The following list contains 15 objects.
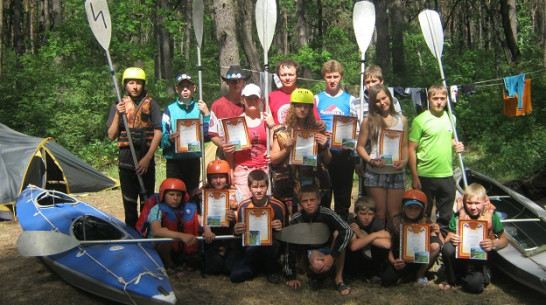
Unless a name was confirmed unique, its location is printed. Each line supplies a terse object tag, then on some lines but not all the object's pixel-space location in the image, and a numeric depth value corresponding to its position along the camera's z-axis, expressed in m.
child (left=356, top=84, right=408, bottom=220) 4.31
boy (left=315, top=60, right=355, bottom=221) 4.56
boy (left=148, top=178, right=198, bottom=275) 4.40
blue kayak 3.76
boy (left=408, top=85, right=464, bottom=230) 4.55
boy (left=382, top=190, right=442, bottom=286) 4.14
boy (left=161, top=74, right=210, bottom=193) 4.79
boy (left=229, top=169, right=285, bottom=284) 4.21
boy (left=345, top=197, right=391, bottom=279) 4.22
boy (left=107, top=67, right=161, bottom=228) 4.70
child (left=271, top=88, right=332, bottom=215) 4.21
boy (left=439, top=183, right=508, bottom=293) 4.05
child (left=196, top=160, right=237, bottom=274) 4.36
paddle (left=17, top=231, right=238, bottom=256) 4.01
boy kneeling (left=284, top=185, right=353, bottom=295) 4.14
